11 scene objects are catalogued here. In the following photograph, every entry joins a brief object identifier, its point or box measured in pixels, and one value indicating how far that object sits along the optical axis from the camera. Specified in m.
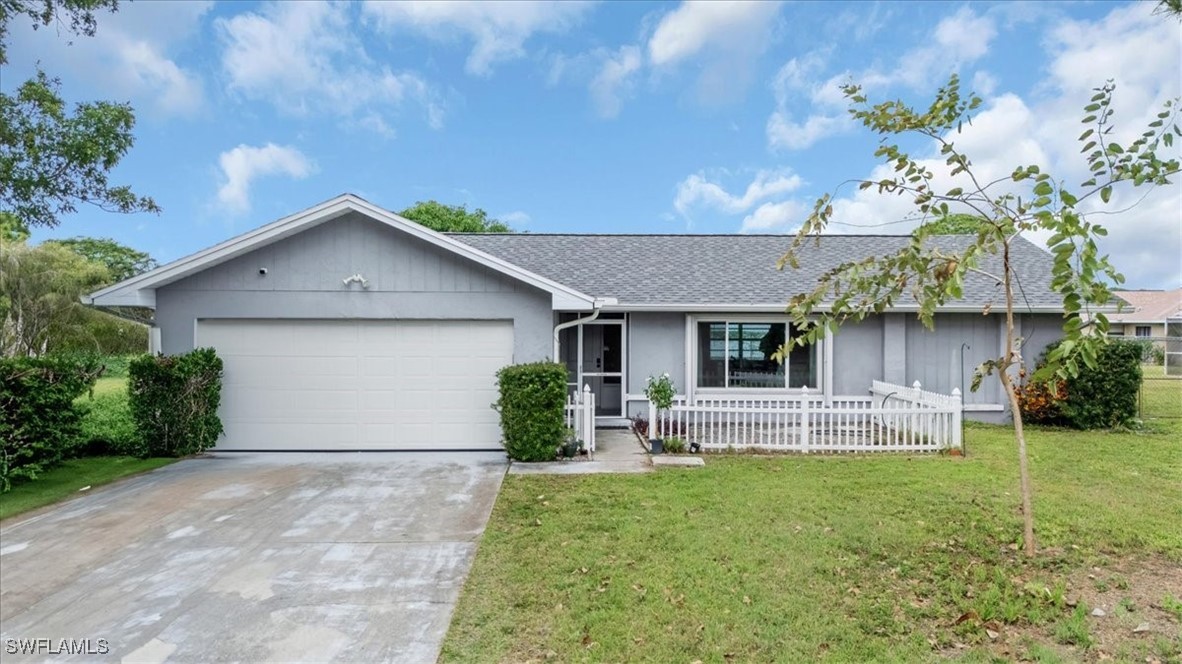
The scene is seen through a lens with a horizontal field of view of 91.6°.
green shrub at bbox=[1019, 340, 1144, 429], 11.01
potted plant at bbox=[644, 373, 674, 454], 9.25
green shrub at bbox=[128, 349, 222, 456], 8.55
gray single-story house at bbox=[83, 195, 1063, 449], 9.12
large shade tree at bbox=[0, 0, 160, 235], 8.95
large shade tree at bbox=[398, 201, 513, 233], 33.13
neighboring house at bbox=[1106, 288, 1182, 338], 34.88
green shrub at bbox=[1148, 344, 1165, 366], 30.20
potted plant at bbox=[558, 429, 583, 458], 8.77
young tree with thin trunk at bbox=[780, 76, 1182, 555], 3.48
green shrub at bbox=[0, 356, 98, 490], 6.78
